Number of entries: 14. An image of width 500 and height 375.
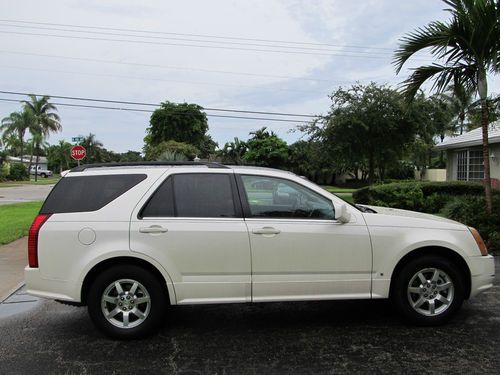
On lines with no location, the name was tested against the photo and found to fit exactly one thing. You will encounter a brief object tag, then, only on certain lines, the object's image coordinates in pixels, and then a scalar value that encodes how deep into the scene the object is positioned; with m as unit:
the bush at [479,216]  9.34
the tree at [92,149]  81.43
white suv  4.66
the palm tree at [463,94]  10.55
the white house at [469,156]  17.42
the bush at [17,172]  57.66
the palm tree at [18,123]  60.19
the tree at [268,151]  49.88
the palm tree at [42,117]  60.81
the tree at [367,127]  18.56
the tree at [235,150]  54.23
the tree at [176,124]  54.00
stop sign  17.86
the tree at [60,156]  87.95
